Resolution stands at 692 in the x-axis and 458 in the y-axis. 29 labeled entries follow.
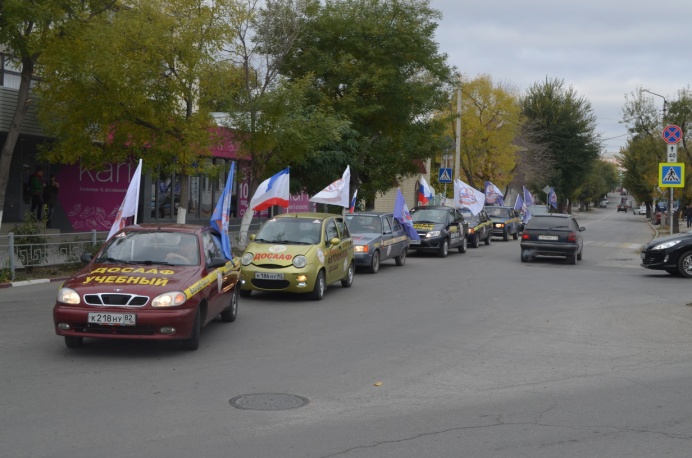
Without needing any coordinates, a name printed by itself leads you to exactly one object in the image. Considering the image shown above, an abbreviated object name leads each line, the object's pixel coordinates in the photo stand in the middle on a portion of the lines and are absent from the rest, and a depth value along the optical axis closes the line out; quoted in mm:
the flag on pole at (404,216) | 22984
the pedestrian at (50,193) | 22397
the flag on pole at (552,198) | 64938
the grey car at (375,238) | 19641
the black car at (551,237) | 24156
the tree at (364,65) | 27750
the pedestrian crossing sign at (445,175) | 36656
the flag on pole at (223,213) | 13055
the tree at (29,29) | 15633
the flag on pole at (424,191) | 31000
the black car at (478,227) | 31344
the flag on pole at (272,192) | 18969
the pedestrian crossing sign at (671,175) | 24156
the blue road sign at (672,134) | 24047
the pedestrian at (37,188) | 21781
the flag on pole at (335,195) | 21344
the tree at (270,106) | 21047
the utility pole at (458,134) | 40722
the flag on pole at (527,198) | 50072
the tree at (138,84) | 17234
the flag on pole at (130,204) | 13352
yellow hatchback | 13945
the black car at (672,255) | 19938
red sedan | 8680
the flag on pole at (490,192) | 41494
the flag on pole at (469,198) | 30656
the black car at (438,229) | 25703
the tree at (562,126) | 69750
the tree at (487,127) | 54406
